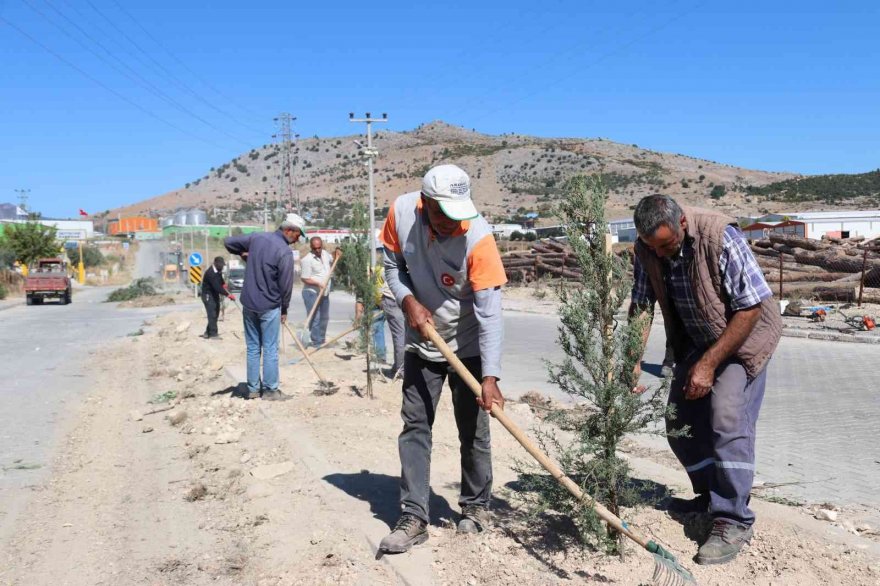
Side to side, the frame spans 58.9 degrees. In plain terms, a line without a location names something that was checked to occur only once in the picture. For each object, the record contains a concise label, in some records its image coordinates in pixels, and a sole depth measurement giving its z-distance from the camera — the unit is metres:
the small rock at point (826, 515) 4.36
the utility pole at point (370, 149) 30.73
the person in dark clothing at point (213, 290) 15.98
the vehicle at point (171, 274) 51.48
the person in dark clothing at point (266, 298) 8.19
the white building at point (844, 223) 41.03
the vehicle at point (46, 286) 35.03
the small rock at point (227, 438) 6.76
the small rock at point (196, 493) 5.33
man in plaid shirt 3.73
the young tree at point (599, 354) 3.71
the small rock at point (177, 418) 7.88
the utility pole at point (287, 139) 62.94
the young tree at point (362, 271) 8.62
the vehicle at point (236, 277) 35.25
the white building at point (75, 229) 101.75
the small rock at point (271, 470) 5.51
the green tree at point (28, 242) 54.19
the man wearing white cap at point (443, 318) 3.78
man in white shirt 11.92
